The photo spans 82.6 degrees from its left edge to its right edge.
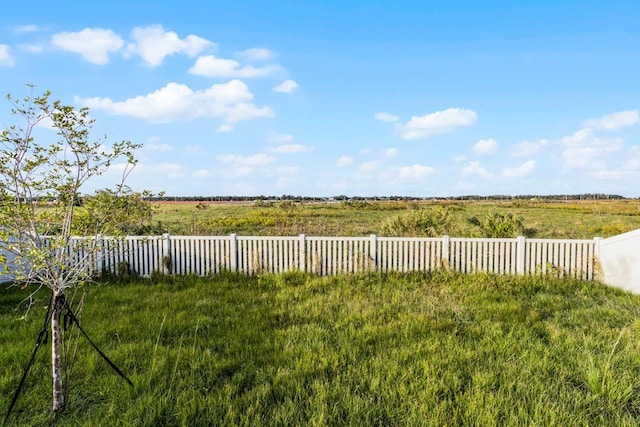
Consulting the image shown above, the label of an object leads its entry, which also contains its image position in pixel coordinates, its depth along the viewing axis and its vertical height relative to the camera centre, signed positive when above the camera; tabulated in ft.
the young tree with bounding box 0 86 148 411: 8.43 -0.16
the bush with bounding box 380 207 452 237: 32.19 -1.68
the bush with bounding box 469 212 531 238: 29.81 -1.72
